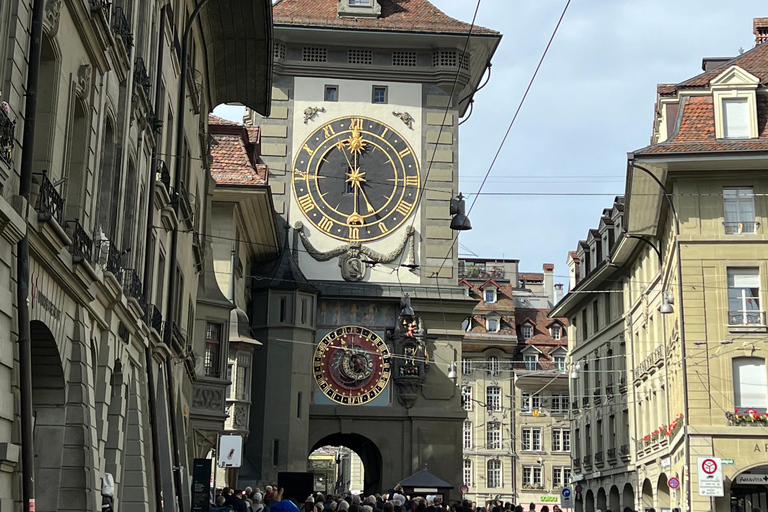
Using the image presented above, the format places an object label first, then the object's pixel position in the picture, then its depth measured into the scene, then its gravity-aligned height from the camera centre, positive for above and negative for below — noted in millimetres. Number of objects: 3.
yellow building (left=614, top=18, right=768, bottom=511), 31859 +6967
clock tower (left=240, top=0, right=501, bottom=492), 39375 +10039
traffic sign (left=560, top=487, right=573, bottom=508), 39625 +701
